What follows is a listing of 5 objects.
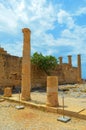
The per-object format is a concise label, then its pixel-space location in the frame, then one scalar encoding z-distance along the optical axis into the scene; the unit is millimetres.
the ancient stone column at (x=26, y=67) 10953
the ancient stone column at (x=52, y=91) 8672
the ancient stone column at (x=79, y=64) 33319
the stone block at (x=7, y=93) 12258
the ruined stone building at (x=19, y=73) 16825
